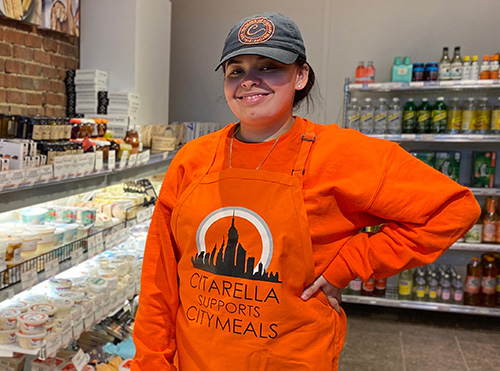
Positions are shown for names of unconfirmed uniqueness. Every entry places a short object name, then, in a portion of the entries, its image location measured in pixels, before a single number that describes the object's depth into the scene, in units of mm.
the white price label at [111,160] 2347
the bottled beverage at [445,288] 4395
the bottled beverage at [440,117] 4273
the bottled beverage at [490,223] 4223
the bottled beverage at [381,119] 4426
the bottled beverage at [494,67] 4094
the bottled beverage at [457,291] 4389
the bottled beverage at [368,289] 4586
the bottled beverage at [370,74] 4383
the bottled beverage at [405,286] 4523
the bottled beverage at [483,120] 4227
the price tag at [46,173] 1847
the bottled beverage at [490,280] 4355
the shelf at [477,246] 4198
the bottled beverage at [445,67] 4184
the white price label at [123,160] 2496
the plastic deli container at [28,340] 1846
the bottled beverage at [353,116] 4516
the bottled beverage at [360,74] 4402
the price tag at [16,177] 1669
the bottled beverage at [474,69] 4102
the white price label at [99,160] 2222
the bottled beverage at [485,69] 4122
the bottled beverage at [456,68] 4148
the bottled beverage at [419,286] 4449
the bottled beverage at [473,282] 4395
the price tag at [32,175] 1757
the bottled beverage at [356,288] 4574
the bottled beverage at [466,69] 4145
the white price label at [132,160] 2633
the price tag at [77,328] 2139
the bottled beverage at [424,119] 4340
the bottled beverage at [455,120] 4281
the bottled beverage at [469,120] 4242
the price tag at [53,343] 1890
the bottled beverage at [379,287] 4574
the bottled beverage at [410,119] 4398
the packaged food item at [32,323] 1859
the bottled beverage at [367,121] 4449
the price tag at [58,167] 1913
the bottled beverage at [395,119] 4410
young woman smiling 1273
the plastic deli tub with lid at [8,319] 1852
